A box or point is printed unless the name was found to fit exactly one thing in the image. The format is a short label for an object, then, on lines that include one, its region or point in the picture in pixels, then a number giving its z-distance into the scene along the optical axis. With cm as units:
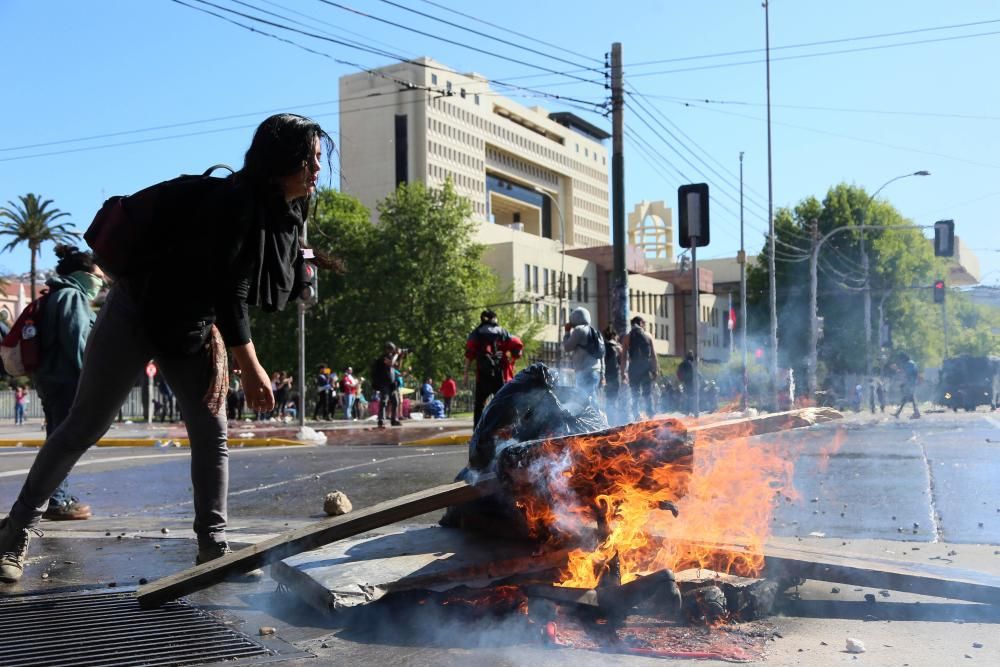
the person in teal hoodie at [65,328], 605
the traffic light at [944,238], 2916
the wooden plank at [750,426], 379
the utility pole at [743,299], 4438
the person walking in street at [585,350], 1188
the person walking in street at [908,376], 2486
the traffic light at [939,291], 3638
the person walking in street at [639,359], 1641
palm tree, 5747
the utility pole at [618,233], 1756
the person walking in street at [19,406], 3500
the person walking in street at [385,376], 2117
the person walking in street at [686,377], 2041
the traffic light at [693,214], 1208
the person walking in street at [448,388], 3641
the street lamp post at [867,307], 4024
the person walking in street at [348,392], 3086
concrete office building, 11812
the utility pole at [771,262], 3026
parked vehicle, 3534
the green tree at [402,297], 4997
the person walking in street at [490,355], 1307
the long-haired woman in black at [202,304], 374
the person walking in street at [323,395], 3020
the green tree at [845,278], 5247
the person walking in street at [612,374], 1580
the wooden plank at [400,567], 363
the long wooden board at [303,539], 355
